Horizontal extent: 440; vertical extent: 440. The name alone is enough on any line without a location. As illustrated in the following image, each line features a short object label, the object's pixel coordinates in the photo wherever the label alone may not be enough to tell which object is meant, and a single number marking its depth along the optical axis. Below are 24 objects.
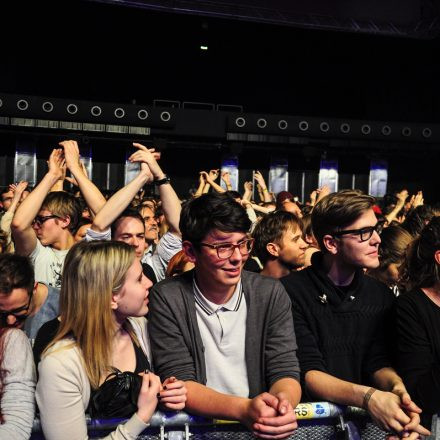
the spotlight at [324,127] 13.81
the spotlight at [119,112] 12.93
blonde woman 1.68
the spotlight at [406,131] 13.81
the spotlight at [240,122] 13.48
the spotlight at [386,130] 13.84
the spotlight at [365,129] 13.81
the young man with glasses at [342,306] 2.08
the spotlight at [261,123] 13.50
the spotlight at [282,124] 13.61
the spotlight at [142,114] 13.05
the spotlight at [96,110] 12.66
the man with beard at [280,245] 3.13
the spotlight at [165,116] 13.27
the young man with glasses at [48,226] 3.08
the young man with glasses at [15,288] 2.18
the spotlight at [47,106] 12.41
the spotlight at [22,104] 12.29
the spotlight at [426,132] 13.82
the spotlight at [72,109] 12.52
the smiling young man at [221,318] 1.98
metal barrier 1.71
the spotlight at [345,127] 13.82
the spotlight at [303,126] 13.71
